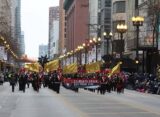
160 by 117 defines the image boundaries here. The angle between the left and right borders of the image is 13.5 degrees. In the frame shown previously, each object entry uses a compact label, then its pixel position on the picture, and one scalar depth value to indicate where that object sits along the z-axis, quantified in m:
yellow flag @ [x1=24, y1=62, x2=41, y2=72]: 65.62
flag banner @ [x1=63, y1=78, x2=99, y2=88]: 58.31
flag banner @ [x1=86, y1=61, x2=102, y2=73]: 61.89
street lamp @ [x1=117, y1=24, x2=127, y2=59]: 69.38
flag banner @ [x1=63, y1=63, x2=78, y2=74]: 60.38
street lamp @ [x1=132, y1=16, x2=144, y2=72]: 63.44
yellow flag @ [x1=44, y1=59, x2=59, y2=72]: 65.57
